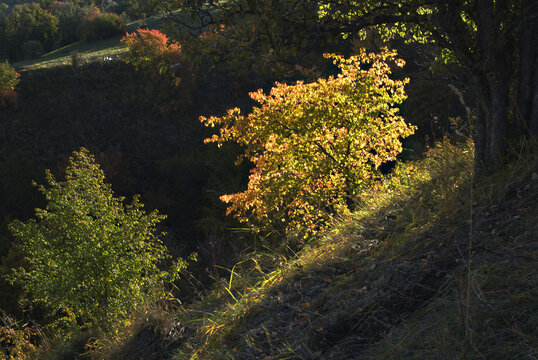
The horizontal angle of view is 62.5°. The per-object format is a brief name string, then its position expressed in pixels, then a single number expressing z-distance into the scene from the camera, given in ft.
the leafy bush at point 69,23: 138.31
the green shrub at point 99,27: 131.75
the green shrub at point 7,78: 82.23
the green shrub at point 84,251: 32.73
